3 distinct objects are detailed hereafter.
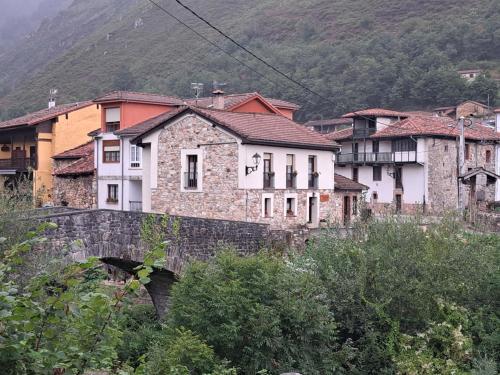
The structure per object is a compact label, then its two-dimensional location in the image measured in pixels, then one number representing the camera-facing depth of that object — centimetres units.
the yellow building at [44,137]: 4038
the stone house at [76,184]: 3656
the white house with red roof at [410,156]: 4575
